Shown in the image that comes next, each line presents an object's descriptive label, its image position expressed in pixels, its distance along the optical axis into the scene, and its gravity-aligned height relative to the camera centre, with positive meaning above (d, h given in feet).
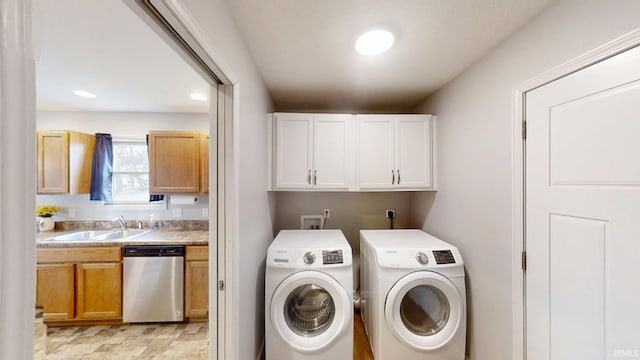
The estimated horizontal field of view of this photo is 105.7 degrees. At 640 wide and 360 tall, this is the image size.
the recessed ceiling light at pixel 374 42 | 4.72 +2.83
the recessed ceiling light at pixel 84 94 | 7.70 +2.82
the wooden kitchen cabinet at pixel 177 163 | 9.09 +0.67
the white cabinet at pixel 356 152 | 7.70 +0.92
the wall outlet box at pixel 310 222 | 9.29 -1.59
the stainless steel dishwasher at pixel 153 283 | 7.95 -3.41
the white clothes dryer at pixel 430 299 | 5.67 -2.94
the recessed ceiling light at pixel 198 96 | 8.19 +2.91
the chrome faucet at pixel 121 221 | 9.55 -1.60
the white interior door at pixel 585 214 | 3.10 -0.49
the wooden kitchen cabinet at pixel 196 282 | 8.10 -3.41
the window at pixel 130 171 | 9.98 +0.39
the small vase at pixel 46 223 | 9.04 -1.60
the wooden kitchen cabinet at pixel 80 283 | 7.68 -3.30
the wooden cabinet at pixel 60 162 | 8.43 +0.65
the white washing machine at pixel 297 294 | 5.57 -2.88
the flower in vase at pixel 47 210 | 9.01 -1.12
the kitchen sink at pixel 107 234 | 9.17 -2.06
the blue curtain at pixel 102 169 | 9.32 +0.44
